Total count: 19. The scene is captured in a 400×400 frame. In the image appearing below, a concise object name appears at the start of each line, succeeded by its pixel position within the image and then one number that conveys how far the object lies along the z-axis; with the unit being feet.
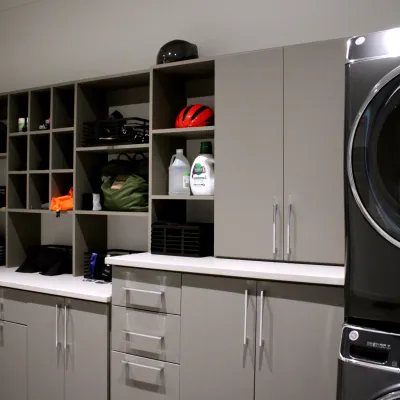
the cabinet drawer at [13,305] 7.99
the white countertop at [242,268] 5.41
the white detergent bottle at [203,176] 7.23
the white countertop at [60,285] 7.20
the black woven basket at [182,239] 7.13
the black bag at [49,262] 9.17
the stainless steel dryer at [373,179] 3.85
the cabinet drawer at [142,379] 6.43
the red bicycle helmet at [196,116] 7.38
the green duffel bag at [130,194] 8.31
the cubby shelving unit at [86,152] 7.87
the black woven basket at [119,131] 8.30
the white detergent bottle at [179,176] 7.61
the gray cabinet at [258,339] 5.37
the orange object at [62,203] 9.01
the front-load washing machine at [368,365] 3.82
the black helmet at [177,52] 7.57
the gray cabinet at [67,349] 7.11
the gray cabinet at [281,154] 6.08
